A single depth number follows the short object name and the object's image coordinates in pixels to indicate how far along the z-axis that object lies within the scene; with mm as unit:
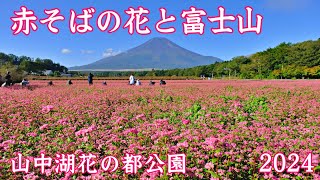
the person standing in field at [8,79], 24200
